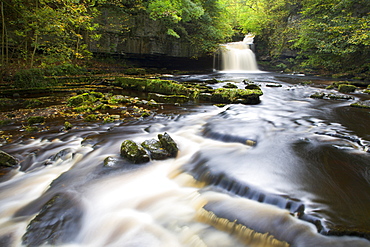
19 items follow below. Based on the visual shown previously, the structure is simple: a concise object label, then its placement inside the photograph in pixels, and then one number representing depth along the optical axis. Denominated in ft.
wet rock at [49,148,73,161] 12.89
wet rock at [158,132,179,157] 13.93
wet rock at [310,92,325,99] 33.04
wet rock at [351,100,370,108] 25.00
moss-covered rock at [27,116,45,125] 18.04
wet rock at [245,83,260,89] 36.14
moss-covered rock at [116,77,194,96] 31.96
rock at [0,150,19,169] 11.46
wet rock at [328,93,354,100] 31.18
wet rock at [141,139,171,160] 13.10
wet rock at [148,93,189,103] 29.58
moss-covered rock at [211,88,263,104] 28.76
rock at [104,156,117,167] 12.55
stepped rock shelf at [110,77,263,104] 29.01
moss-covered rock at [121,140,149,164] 12.59
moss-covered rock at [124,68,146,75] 55.87
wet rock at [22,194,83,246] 7.45
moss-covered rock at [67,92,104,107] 24.77
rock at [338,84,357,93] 37.60
